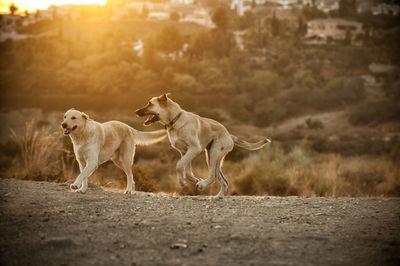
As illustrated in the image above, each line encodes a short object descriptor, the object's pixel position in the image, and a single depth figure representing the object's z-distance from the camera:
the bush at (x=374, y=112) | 47.09
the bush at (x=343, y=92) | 55.21
